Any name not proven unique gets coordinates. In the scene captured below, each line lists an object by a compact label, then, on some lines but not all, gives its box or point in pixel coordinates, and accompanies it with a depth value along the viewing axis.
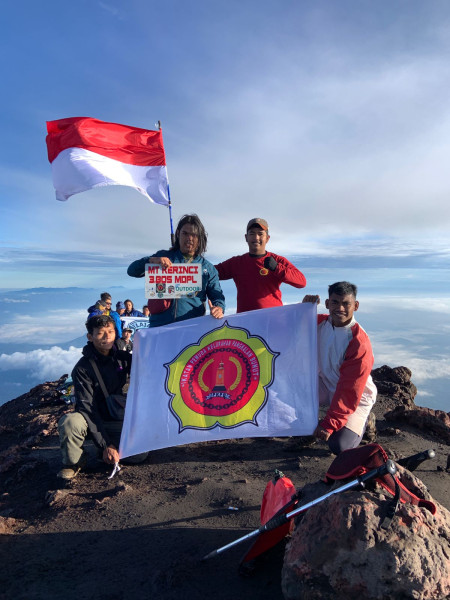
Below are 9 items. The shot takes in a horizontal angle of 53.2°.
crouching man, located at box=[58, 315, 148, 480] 5.73
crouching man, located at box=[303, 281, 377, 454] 5.29
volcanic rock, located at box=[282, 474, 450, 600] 2.92
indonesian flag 8.47
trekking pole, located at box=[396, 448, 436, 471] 3.50
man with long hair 6.39
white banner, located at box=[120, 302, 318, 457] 5.69
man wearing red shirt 6.71
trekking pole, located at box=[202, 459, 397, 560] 3.24
